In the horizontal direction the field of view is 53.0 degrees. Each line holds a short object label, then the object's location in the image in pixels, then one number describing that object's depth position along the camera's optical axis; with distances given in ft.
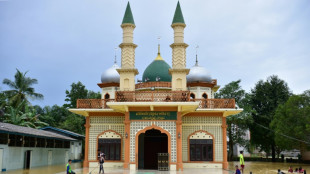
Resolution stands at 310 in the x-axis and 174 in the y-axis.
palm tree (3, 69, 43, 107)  112.16
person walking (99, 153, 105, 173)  54.60
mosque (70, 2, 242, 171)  62.54
